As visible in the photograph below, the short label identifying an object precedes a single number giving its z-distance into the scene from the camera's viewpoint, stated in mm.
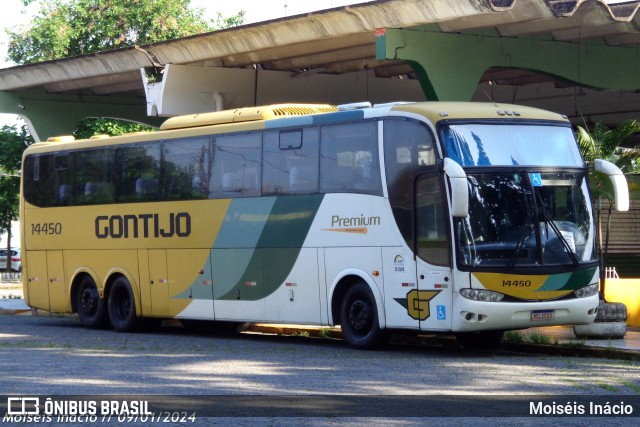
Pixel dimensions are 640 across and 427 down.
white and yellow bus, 16766
